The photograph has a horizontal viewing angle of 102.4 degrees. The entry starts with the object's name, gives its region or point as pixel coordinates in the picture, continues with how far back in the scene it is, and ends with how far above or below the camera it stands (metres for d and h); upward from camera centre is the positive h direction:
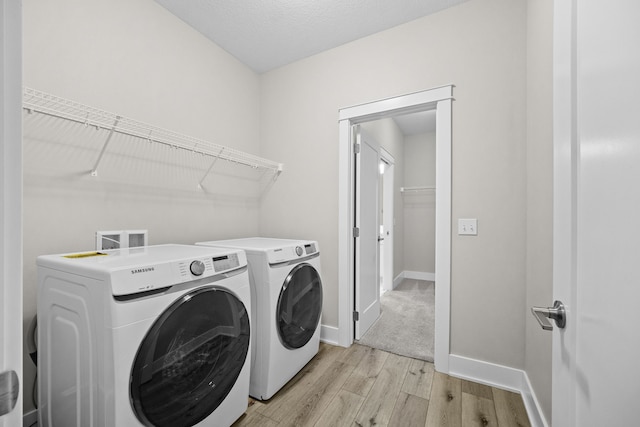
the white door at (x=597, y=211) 0.38 +0.00
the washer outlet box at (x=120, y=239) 1.49 -0.16
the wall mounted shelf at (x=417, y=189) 4.42 +0.42
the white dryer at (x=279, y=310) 1.53 -0.62
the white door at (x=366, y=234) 2.30 -0.21
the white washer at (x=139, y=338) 0.89 -0.50
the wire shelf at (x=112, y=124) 1.17 +0.51
